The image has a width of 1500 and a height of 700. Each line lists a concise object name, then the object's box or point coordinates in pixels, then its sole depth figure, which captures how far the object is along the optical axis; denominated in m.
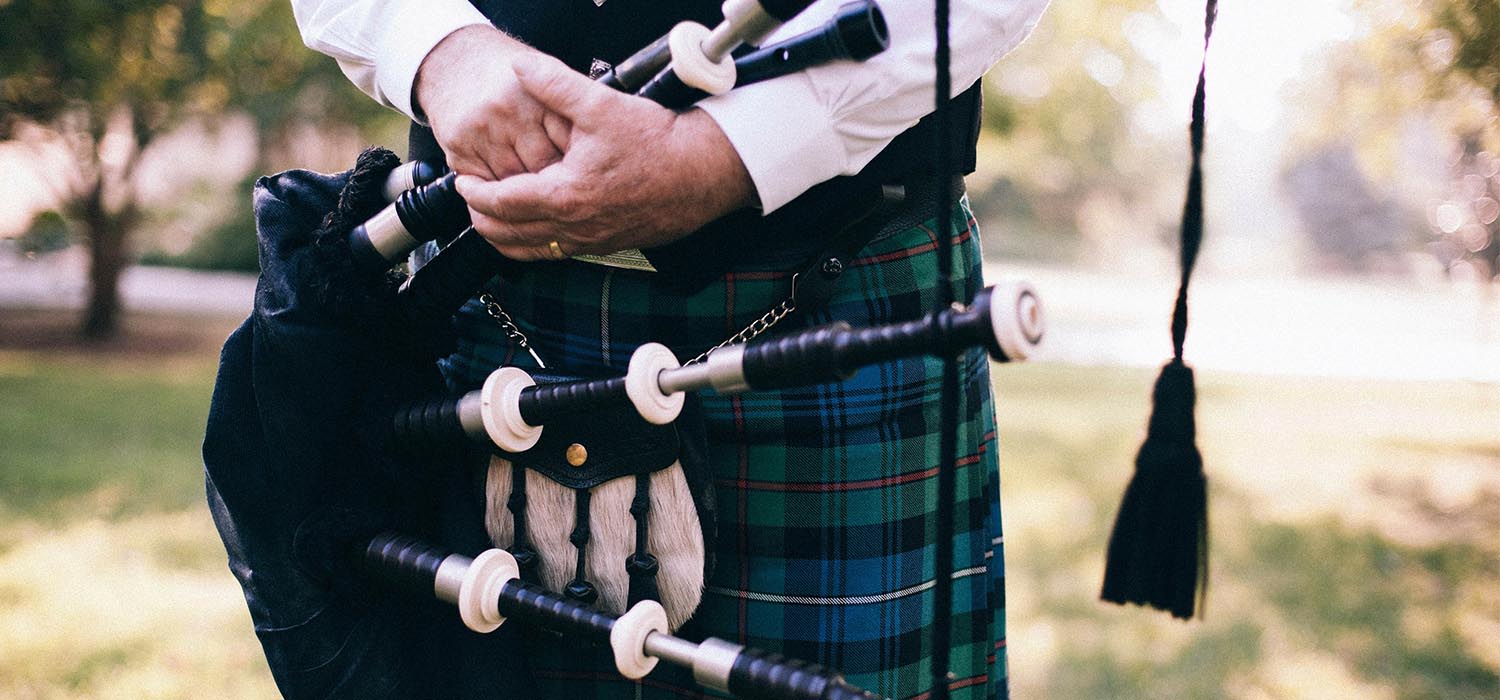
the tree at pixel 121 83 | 6.86
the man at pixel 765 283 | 0.93
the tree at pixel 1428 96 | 4.46
